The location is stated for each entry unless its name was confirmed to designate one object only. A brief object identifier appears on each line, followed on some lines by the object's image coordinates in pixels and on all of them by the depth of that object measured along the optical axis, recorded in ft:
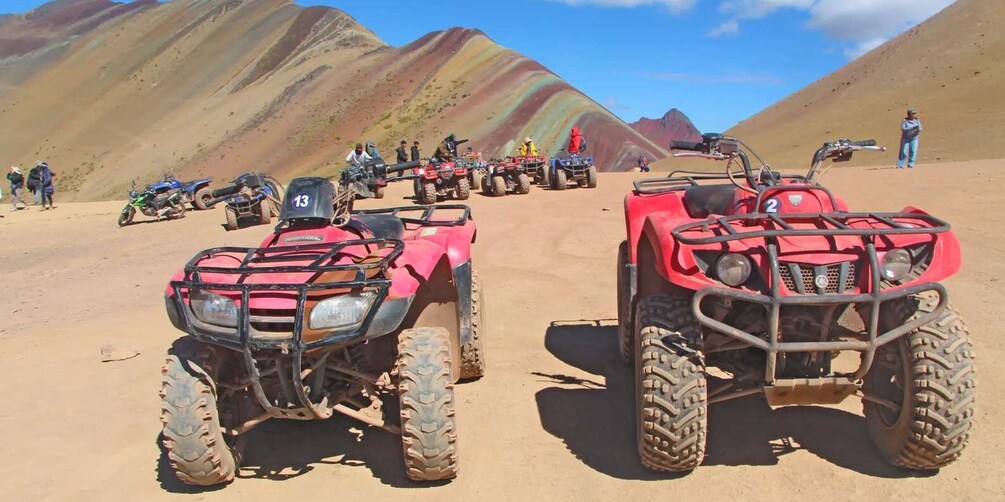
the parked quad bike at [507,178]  60.29
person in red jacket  69.50
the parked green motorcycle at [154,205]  52.49
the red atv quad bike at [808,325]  11.10
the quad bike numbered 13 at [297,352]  11.39
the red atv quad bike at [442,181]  57.57
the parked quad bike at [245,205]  47.83
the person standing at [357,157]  57.60
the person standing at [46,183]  66.33
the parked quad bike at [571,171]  62.13
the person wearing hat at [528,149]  69.00
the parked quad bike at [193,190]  56.77
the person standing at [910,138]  52.08
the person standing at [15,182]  66.64
